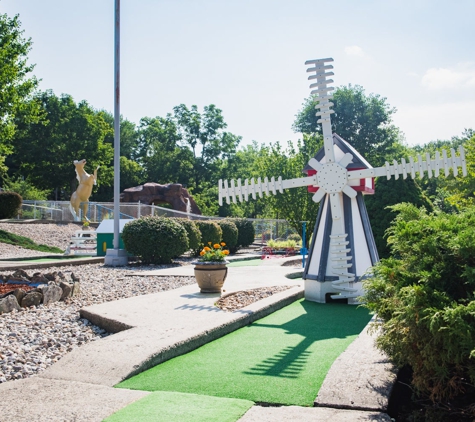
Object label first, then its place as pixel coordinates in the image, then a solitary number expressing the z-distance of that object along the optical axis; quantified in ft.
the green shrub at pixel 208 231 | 68.64
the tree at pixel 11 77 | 83.41
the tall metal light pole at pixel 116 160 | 51.52
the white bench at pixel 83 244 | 65.46
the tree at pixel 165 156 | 174.91
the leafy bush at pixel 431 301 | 11.16
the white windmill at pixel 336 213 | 28.99
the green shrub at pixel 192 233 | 62.34
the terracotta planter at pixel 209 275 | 30.94
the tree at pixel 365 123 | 159.33
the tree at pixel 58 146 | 143.74
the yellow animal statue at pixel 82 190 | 90.43
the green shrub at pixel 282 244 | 73.72
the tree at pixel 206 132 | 184.65
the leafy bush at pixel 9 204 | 85.61
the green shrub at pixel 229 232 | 75.66
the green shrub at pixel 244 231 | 83.92
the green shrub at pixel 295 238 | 89.33
